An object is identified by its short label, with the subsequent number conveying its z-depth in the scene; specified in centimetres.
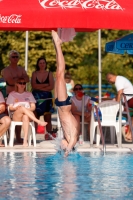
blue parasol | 1706
